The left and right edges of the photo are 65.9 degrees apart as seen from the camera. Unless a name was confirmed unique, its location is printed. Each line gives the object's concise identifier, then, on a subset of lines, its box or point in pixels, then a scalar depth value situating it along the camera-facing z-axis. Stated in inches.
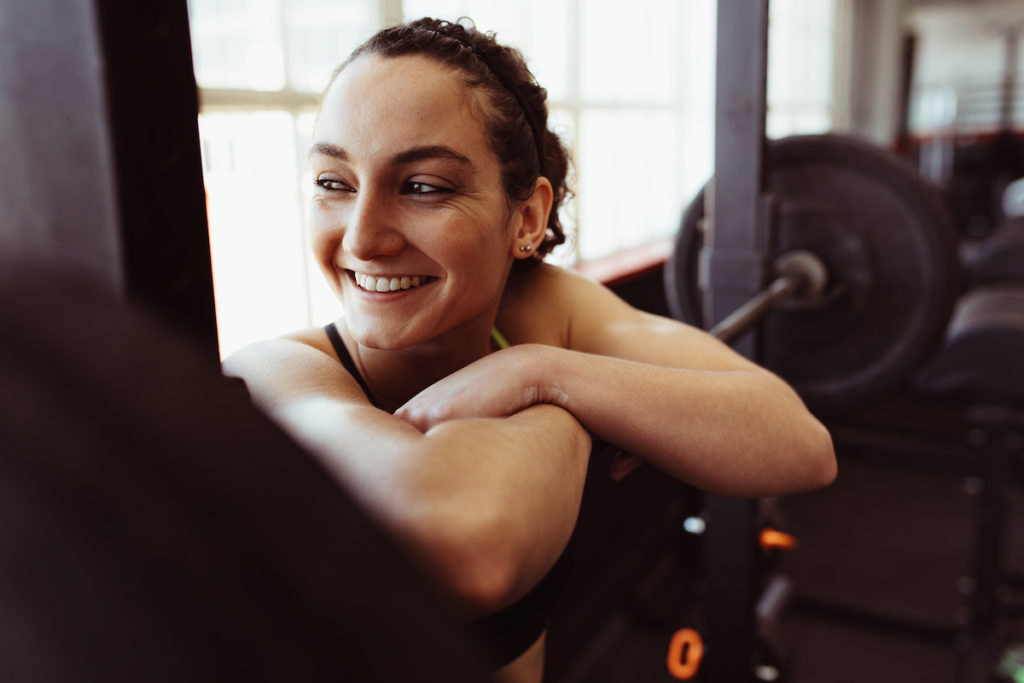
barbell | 59.5
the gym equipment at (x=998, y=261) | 124.7
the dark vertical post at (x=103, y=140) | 11.6
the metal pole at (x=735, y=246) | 47.8
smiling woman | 18.8
